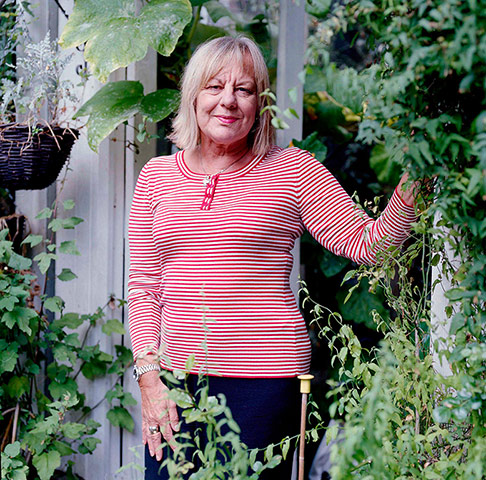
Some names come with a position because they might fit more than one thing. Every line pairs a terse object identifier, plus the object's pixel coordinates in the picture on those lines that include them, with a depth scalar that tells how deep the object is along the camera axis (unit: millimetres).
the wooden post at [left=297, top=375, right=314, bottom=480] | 2057
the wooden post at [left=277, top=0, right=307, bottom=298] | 3041
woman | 2448
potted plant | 2937
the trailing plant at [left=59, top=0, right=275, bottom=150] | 2765
